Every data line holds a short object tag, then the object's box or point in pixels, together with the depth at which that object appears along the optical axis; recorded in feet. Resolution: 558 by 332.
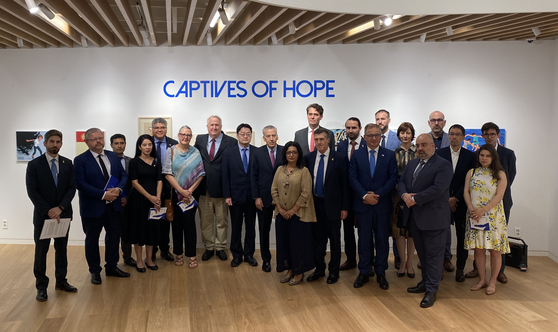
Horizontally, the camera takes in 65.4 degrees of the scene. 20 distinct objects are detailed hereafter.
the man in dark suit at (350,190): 17.87
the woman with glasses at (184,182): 18.88
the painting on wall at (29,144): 23.26
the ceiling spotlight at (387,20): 17.72
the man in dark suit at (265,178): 18.94
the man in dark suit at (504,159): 17.61
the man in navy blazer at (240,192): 19.69
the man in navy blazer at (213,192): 20.29
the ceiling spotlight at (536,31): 19.67
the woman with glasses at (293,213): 16.57
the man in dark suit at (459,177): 17.65
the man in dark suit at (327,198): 16.87
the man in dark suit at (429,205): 15.05
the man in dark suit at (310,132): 19.40
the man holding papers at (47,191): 15.40
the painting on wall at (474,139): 22.41
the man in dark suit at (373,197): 16.55
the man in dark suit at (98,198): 16.92
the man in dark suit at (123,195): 18.74
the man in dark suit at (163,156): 19.10
